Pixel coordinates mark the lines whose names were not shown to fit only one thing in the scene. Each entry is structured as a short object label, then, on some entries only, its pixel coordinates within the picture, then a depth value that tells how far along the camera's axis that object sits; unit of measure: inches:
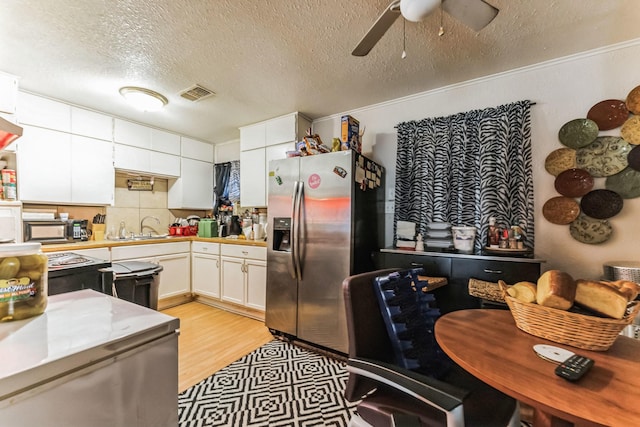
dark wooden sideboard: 70.8
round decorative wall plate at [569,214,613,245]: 73.5
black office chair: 30.6
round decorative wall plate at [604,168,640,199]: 70.4
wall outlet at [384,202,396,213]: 108.1
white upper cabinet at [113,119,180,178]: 126.2
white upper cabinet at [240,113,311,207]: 123.8
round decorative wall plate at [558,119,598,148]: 75.1
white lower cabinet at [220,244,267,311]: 117.2
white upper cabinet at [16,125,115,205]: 99.5
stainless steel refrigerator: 88.4
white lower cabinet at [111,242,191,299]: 116.6
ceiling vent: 99.7
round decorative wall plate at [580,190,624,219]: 72.3
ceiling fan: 45.7
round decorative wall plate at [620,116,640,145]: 70.2
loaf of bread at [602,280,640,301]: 34.2
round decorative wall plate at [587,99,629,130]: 72.1
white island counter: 21.7
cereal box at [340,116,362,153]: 97.4
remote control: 27.6
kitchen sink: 128.0
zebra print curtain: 83.0
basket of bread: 32.5
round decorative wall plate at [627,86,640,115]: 70.0
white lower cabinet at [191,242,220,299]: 132.7
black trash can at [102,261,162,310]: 84.1
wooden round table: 23.6
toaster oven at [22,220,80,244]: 101.8
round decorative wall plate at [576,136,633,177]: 71.8
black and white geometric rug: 61.7
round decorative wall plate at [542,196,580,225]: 77.1
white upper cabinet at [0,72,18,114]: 87.9
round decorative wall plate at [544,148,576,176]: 77.8
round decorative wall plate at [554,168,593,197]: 75.4
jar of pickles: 29.5
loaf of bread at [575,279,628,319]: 32.8
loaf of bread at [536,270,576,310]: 35.4
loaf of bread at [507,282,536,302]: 38.4
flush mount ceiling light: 97.7
